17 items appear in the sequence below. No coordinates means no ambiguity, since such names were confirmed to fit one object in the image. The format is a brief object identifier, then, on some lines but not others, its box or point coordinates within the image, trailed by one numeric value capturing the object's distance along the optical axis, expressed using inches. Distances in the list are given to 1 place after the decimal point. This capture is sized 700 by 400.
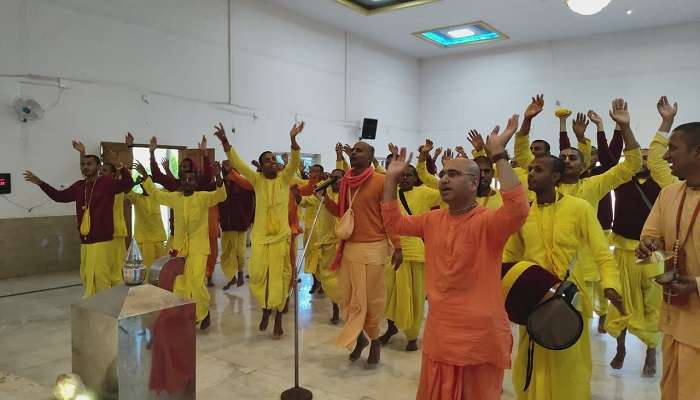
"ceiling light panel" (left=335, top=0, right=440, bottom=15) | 426.9
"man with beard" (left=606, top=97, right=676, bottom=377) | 163.9
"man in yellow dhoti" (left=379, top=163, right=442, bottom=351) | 186.5
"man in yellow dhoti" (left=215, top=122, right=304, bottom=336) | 201.5
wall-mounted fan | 281.6
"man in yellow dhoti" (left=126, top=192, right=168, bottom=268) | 250.1
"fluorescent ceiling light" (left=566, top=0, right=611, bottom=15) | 239.6
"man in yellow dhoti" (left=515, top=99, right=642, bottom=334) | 122.7
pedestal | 57.1
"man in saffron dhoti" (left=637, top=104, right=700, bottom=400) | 84.4
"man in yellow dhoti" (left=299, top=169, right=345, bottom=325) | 249.3
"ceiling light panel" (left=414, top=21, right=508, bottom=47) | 486.9
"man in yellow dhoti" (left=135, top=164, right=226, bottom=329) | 201.0
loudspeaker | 488.4
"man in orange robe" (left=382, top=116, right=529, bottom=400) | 93.3
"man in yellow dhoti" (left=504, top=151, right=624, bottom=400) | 112.7
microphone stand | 139.4
